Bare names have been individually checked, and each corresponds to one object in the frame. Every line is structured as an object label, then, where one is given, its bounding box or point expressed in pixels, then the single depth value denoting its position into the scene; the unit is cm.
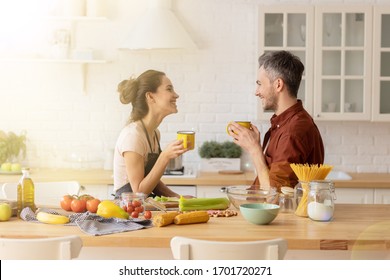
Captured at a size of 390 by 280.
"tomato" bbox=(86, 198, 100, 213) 431
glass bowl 426
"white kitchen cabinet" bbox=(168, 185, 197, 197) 696
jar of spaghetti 421
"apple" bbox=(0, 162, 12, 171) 724
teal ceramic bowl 401
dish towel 384
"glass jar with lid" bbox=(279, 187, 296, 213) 435
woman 519
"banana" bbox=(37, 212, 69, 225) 402
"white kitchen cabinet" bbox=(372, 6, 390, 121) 721
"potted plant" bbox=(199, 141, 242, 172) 754
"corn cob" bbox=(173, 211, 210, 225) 402
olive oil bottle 426
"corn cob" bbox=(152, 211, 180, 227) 397
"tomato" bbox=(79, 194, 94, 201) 441
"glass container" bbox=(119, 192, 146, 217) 427
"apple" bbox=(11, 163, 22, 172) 724
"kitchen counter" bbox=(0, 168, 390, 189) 692
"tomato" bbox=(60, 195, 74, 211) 440
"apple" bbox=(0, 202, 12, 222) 410
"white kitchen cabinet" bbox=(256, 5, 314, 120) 723
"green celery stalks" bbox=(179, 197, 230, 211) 434
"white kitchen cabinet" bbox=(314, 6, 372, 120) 723
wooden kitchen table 371
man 472
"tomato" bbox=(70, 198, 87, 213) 436
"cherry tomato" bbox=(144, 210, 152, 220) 413
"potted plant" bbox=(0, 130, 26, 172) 748
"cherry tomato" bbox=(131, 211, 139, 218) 421
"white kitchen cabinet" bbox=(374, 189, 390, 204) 690
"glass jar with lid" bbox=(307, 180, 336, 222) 411
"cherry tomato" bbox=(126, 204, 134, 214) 426
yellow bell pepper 415
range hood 734
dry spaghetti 417
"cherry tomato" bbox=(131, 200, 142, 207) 429
